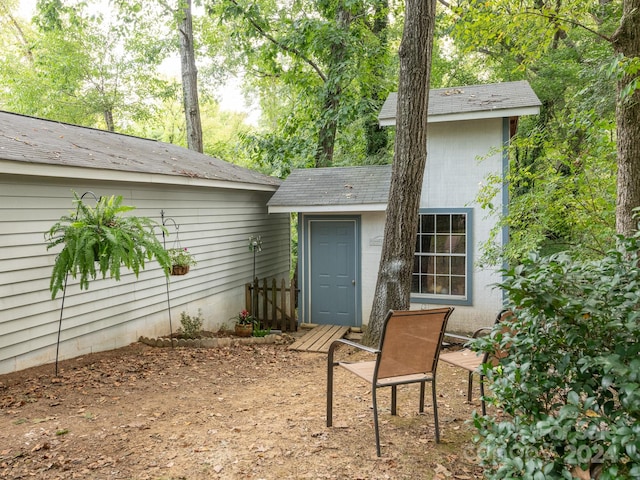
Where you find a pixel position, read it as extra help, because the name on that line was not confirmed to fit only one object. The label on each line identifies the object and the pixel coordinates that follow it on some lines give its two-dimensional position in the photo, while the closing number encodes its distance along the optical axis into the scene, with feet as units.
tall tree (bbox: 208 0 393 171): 44.09
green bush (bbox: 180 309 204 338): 27.91
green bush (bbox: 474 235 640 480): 5.85
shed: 28.35
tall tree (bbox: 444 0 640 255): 15.05
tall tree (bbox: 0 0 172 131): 53.26
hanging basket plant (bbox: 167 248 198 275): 24.81
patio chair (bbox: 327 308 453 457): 11.73
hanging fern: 17.10
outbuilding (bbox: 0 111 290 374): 17.89
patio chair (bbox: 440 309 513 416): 12.91
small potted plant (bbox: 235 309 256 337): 30.78
